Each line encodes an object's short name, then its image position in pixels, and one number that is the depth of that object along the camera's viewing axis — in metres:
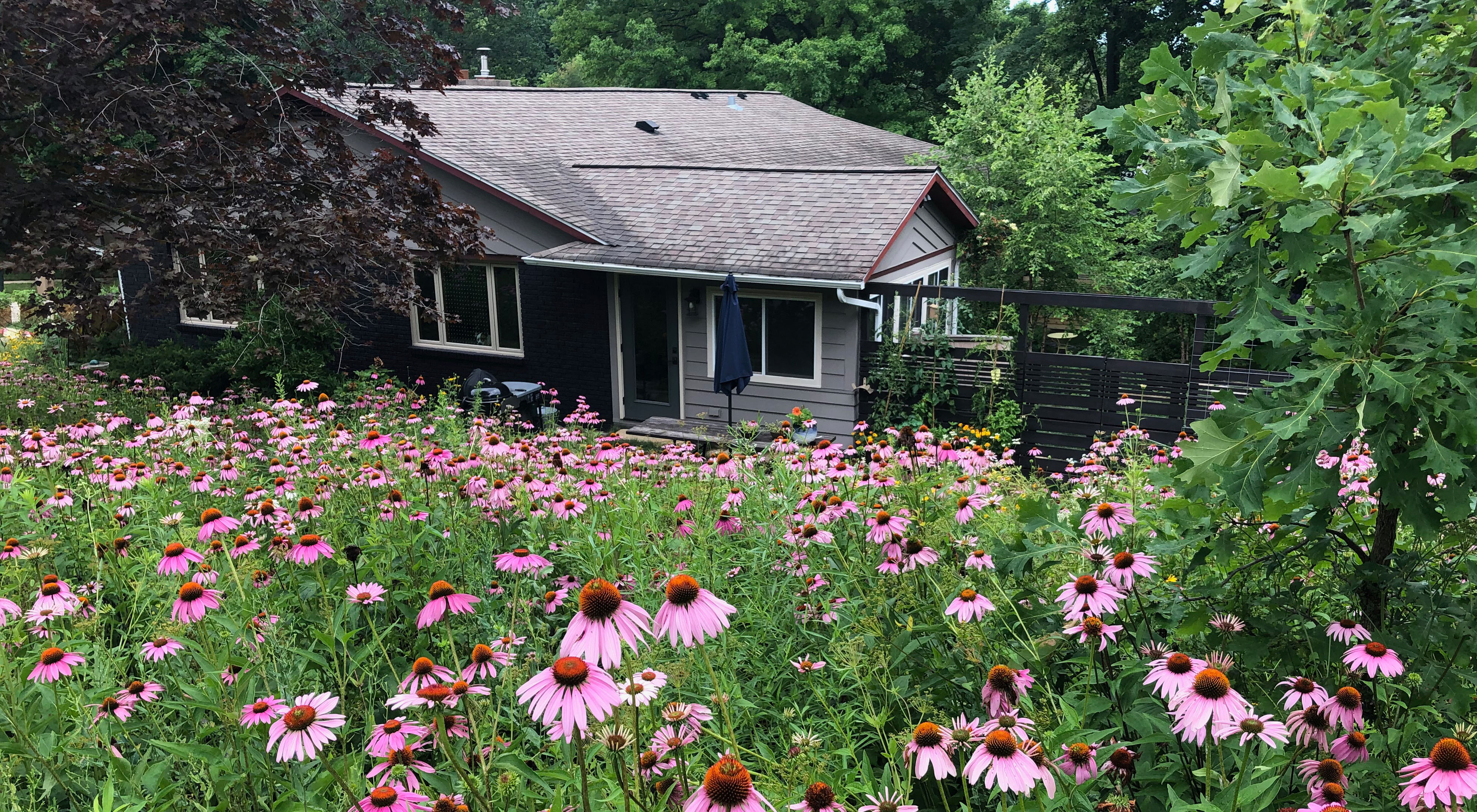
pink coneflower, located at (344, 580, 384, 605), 2.39
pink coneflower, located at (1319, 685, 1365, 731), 1.76
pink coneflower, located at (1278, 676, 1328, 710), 1.85
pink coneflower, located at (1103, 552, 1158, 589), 2.23
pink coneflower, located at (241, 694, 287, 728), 1.99
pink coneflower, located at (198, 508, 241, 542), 2.75
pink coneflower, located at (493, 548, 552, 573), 2.56
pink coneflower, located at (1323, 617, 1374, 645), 2.19
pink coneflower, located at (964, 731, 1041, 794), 1.50
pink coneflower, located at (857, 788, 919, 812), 1.57
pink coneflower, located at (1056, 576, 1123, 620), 2.09
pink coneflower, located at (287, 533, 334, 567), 2.71
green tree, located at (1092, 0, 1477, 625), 1.98
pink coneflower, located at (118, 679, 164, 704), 2.34
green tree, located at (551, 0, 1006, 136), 26.17
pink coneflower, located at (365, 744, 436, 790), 1.79
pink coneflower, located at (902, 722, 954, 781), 1.63
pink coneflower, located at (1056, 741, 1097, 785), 1.79
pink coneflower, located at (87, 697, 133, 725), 2.24
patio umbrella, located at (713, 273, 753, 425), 9.71
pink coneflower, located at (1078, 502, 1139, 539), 2.51
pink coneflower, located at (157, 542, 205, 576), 2.52
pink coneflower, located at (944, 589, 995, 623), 2.13
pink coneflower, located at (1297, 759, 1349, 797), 1.61
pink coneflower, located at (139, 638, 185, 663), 2.36
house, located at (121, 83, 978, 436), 10.45
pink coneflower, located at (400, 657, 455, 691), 1.87
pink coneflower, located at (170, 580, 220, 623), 2.21
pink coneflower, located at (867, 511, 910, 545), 2.78
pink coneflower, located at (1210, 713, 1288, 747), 1.54
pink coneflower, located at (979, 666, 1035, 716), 1.88
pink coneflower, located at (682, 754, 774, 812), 1.39
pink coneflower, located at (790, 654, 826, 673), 2.31
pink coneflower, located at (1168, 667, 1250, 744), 1.58
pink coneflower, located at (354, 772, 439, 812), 1.63
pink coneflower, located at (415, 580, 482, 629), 2.08
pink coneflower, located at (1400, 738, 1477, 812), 1.46
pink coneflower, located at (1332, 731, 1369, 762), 1.85
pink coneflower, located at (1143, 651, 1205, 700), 1.73
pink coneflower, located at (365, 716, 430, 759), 1.84
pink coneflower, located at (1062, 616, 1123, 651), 1.96
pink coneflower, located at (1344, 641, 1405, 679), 1.94
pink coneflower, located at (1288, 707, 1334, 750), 1.82
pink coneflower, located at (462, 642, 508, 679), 1.90
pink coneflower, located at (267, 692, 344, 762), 1.72
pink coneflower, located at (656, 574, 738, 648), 1.58
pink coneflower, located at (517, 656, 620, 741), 1.40
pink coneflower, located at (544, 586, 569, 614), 2.80
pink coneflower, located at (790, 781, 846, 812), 1.55
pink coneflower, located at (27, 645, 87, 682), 2.24
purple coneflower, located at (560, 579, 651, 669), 1.49
